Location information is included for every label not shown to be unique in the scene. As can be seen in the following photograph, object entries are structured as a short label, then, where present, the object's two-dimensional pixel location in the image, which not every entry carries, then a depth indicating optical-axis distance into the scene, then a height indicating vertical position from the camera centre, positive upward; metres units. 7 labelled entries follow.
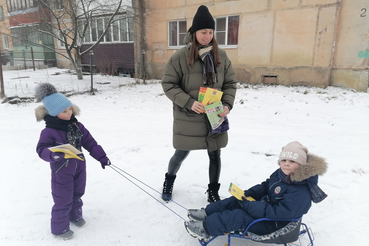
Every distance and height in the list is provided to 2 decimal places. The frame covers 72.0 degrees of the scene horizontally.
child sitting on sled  1.83 -0.98
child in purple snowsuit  2.05 -0.70
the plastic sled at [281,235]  1.87 -1.23
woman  2.36 -0.17
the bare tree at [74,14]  10.12 +2.07
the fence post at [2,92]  7.50 -0.83
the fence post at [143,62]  12.26 +0.10
